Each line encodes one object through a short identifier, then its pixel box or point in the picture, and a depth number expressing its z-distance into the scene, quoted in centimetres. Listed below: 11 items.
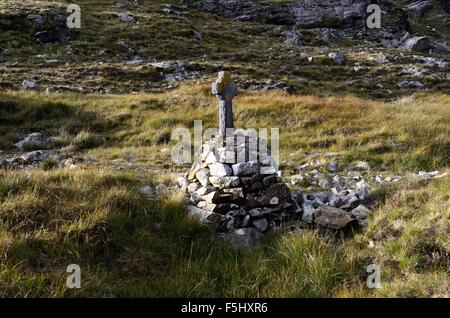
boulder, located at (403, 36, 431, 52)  4219
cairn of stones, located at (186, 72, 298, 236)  677
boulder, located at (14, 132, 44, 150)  1248
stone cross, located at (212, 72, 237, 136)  845
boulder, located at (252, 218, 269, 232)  675
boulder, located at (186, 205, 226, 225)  648
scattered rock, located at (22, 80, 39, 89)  1844
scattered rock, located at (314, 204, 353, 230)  654
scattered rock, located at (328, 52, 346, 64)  3292
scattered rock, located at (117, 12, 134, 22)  3881
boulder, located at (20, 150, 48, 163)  1074
